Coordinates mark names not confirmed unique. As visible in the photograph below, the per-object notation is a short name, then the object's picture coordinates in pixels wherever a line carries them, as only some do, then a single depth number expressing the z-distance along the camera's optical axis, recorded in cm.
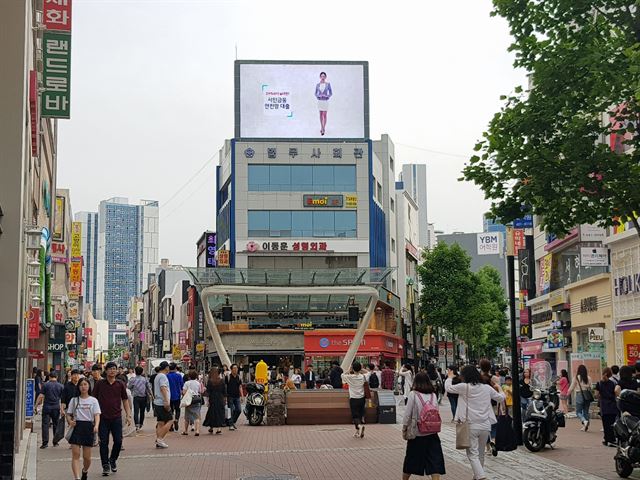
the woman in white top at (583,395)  2267
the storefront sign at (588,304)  3523
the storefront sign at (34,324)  2678
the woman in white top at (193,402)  2250
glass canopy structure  4000
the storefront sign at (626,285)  3022
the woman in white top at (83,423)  1377
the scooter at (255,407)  2600
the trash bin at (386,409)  2578
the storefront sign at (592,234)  3266
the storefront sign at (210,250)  7625
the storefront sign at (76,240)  7257
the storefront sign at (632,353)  2889
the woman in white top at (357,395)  2117
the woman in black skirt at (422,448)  1184
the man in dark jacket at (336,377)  3027
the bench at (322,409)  2600
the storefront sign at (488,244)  8572
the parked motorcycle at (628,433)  1323
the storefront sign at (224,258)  6419
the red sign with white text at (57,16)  2350
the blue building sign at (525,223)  4233
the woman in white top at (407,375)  3359
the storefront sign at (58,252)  6250
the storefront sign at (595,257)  3262
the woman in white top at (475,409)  1289
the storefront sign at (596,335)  3139
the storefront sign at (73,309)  7762
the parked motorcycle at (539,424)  1750
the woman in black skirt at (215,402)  2339
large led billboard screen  6706
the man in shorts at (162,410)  1962
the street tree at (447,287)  7069
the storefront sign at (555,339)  4084
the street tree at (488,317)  7144
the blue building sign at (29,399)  2205
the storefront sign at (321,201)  6456
